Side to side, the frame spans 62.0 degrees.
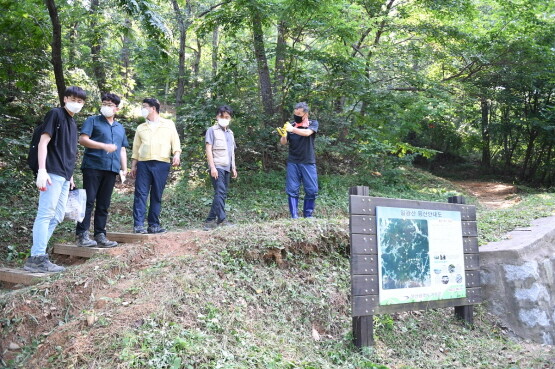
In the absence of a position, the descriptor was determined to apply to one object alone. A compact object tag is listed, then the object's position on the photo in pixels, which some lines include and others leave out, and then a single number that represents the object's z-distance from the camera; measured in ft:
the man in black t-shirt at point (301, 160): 22.26
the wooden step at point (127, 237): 18.40
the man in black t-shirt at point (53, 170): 15.29
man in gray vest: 21.62
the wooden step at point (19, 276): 14.69
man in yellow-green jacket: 19.58
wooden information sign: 13.25
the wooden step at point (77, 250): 16.90
